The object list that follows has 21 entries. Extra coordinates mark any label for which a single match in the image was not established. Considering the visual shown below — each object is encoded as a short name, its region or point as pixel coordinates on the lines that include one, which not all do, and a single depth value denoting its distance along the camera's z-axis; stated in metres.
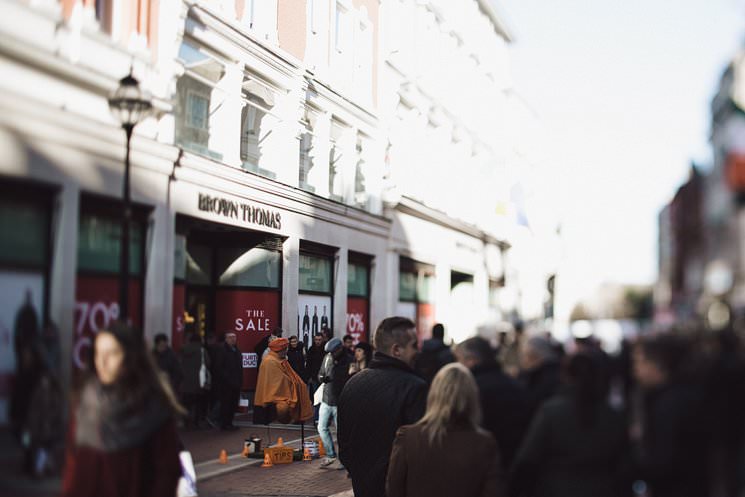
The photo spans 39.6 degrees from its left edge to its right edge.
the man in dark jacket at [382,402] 7.74
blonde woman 6.26
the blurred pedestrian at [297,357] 18.08
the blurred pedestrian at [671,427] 6.30
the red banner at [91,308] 8.06
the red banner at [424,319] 31.77
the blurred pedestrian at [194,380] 13.28
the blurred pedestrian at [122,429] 5.78
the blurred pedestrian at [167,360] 12.09
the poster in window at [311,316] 21.30
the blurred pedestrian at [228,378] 14.55
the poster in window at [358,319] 25.19
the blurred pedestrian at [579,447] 6.02
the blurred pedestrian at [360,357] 15.59
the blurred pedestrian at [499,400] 8.03
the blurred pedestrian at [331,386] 15.79
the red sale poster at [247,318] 17.19
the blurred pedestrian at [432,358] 14.05
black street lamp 9.87
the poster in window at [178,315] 14.52
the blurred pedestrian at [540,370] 8.97
